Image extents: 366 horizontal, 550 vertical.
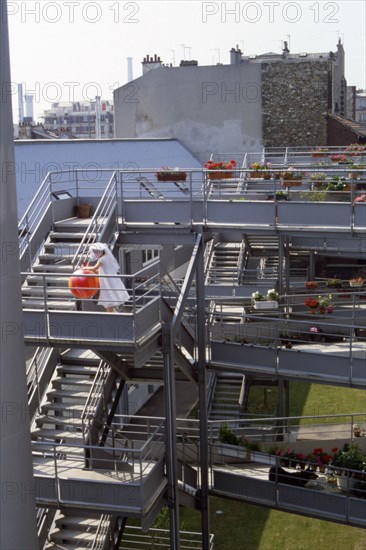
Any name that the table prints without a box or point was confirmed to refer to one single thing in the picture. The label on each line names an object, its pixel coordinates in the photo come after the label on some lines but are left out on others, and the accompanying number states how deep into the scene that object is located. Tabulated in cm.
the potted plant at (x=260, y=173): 1798
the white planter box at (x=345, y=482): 1404
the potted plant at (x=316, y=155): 2534
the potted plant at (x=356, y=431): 1734
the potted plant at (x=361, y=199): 1515
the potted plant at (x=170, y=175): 1614
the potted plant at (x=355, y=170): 1564
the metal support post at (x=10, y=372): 748
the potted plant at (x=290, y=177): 1620
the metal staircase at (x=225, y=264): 2361
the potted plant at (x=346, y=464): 1421
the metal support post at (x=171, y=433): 1237
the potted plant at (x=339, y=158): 2147
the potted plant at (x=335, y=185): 1637
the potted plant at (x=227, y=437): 1587
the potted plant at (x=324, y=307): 1762
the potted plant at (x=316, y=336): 1775
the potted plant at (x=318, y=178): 1686
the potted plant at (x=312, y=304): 1752
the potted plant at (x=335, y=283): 2206
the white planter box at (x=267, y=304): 1852
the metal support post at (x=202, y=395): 1441
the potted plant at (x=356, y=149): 2055
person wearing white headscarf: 1229
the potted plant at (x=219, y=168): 1772
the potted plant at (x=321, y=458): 1480
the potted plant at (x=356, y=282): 2067
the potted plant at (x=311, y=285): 2170
